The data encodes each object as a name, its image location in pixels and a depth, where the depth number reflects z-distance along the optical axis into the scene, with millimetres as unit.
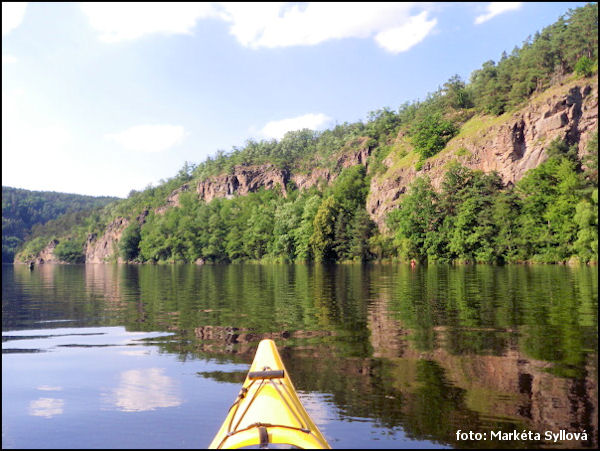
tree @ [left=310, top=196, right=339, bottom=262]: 129875
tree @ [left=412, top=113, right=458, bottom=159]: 122562
